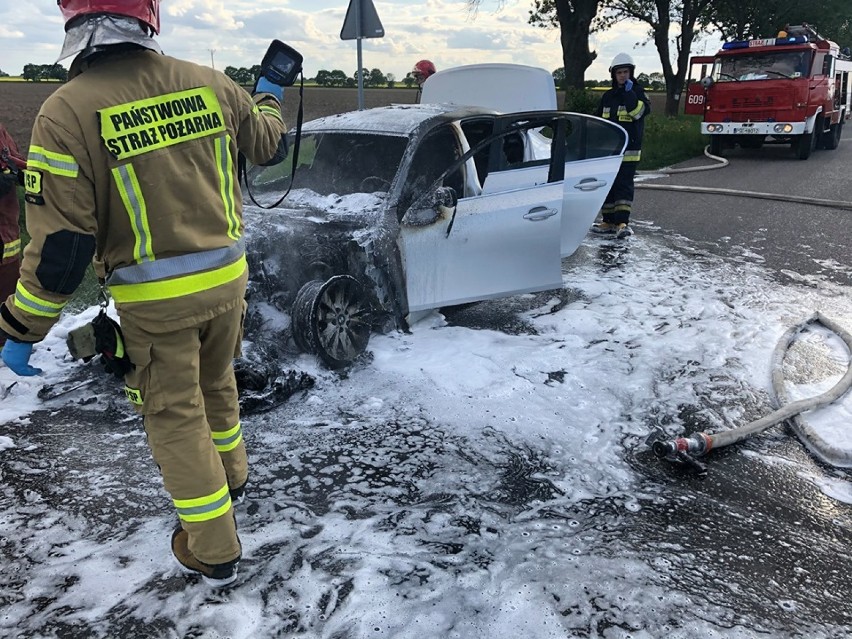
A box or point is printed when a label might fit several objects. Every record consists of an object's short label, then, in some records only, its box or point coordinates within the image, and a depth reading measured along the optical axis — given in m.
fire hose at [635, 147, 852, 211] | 8.99
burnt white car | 4.09
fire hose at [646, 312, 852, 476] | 3.24
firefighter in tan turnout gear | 1.98
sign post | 7.14
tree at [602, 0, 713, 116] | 25.05
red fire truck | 13.69
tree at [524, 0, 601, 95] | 18.23
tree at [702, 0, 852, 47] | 27.38
